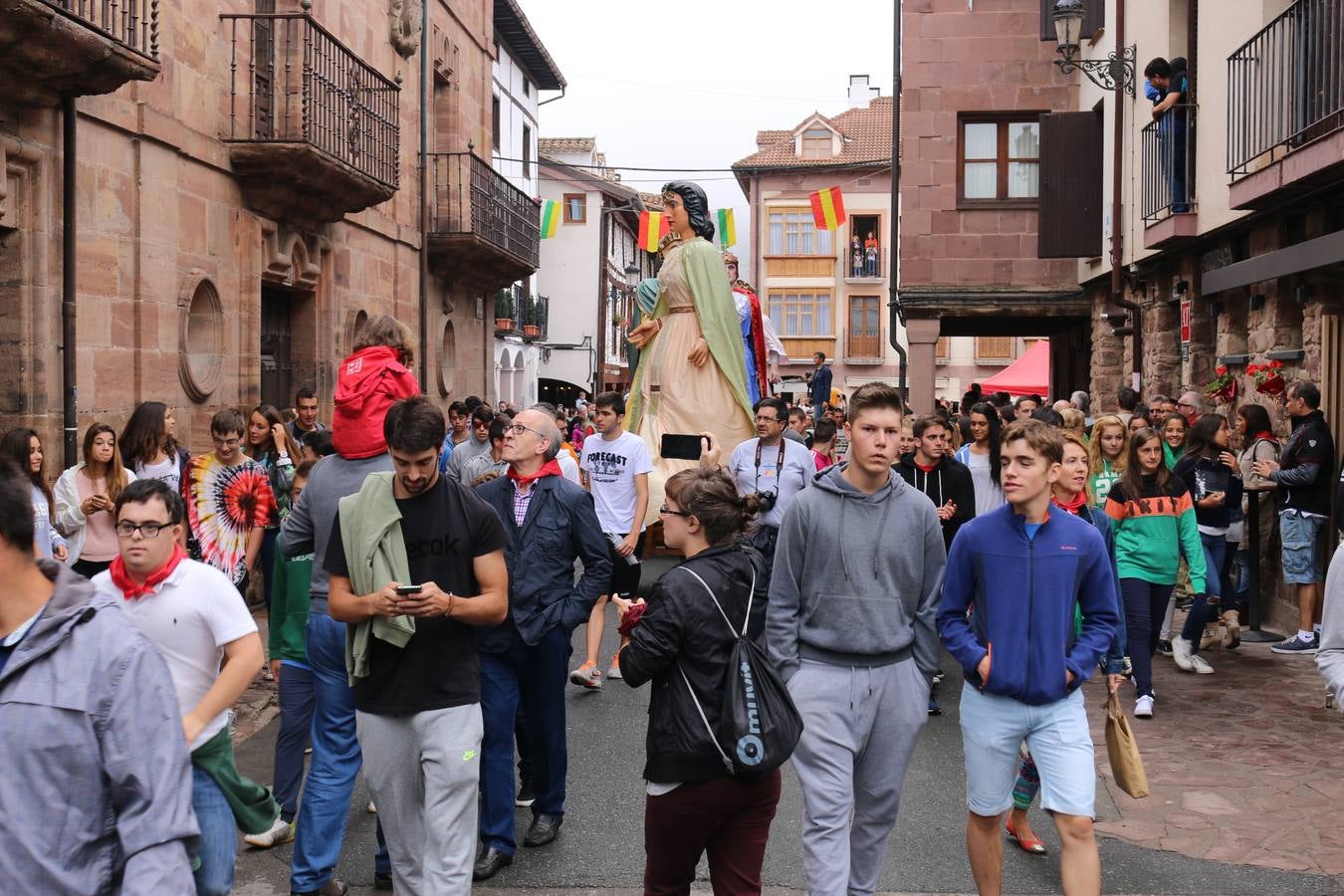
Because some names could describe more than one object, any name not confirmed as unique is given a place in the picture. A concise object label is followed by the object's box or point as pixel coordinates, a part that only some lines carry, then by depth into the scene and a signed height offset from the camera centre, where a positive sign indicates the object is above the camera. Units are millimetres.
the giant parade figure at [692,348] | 10328 +534
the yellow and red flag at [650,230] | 22219 +3107
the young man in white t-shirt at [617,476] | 8562 -343
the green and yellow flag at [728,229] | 29031 +3984
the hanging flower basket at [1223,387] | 12062 +301
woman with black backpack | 3891 -841
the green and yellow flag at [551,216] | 28172 +4117
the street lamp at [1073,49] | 15547 +4286
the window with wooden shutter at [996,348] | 50938 +2644
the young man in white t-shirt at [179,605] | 3662 -491
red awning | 26078 +863
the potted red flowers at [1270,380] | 10984 +329
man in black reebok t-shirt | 4262 -670
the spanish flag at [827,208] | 23984 +3642
